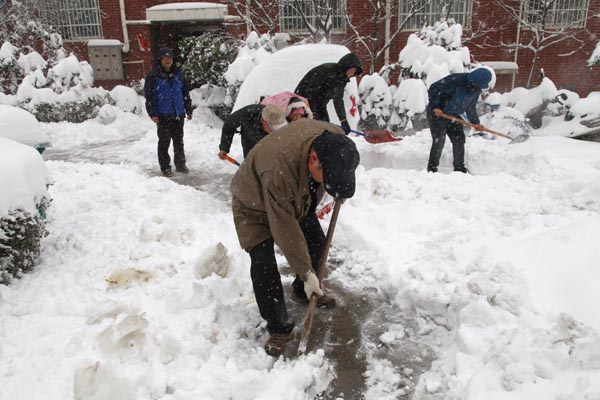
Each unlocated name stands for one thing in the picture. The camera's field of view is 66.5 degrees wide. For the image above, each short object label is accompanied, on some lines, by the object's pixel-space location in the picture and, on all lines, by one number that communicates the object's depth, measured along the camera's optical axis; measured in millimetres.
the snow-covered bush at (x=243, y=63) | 8578
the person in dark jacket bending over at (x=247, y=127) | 4043
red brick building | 12500
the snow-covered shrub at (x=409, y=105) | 8086
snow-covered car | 6742
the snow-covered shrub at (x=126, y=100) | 10695
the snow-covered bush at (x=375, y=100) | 8398
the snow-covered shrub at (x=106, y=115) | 9742
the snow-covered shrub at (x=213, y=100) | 9281
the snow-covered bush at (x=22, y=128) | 4604
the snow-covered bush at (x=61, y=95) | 9680
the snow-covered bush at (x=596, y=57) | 9402
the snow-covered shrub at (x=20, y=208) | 3055
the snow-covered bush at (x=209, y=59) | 9531
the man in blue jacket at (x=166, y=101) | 5742
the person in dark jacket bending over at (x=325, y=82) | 4922
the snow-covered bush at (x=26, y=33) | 11492
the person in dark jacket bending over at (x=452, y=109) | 5742
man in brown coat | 2025
